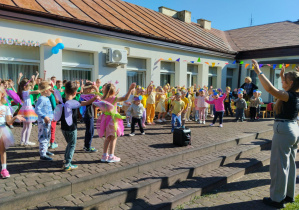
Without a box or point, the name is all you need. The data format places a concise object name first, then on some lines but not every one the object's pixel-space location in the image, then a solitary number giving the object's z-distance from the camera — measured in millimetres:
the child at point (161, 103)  11000
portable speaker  6559
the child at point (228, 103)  14078
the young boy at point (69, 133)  4500
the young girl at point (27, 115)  5957
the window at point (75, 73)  10461
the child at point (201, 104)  10714
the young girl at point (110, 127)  5043
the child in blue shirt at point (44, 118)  4992
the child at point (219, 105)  10195
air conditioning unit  11027
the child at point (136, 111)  7743
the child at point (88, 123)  5670
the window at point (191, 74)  16206
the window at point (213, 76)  17812
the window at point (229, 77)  19219
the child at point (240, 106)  11953
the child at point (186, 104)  9072
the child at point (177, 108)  8352
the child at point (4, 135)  3992
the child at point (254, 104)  12617
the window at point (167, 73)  14585
